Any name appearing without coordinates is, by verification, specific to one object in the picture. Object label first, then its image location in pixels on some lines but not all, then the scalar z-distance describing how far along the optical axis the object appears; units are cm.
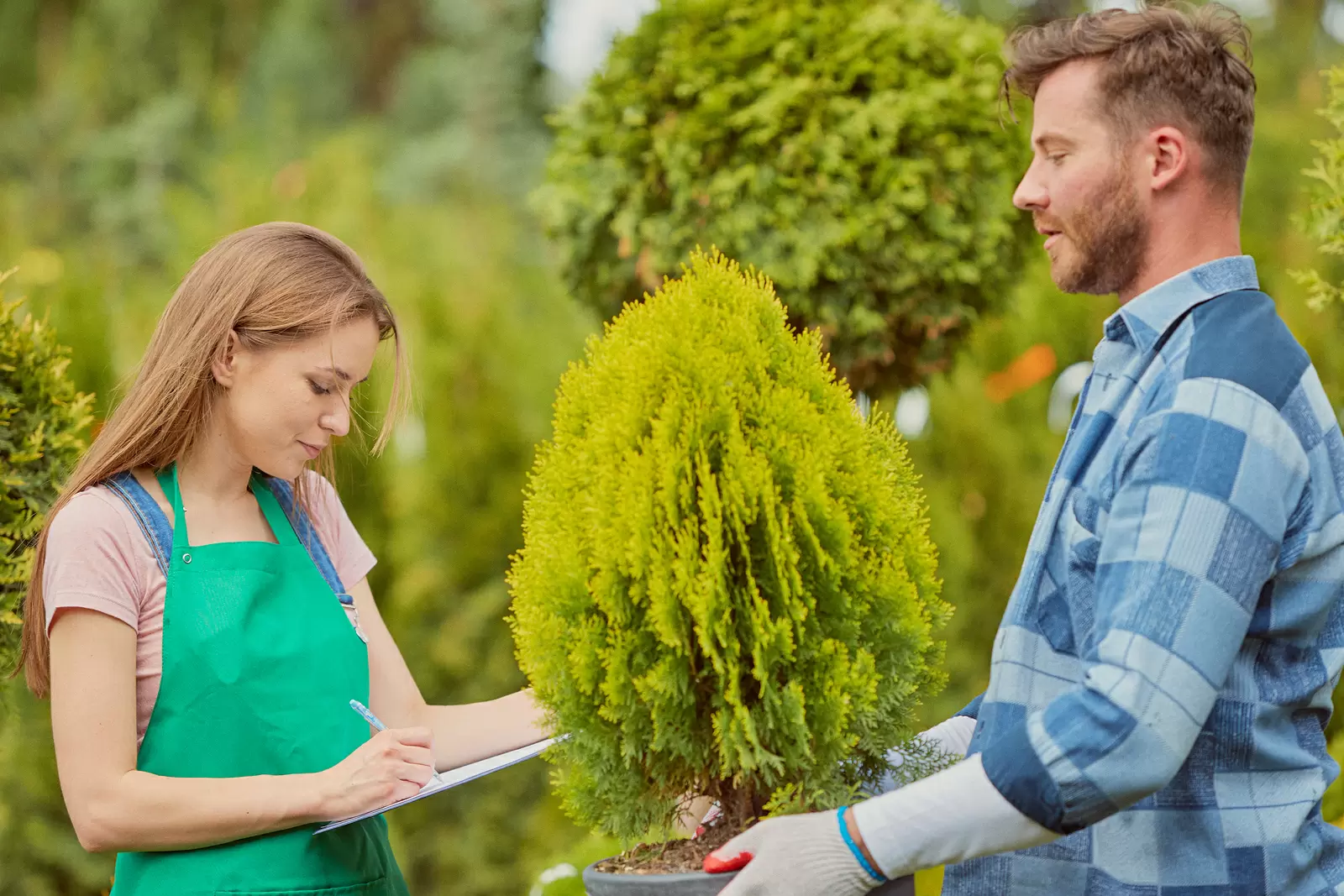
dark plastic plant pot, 306
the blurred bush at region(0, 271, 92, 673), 367
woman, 325
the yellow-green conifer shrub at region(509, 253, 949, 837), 310
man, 299
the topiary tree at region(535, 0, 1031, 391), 433
